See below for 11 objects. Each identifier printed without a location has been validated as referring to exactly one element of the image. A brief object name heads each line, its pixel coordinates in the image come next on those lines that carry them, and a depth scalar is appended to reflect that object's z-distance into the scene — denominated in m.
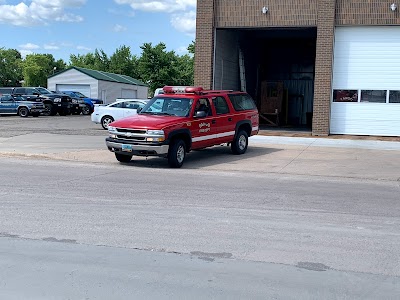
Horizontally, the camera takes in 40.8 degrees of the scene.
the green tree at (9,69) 80.19
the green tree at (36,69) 77.25
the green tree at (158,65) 61.06
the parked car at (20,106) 35.06
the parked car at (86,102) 41.00
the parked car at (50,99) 36.75
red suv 13.52
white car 25.58
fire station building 22.30
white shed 52.34
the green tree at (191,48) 63.43
